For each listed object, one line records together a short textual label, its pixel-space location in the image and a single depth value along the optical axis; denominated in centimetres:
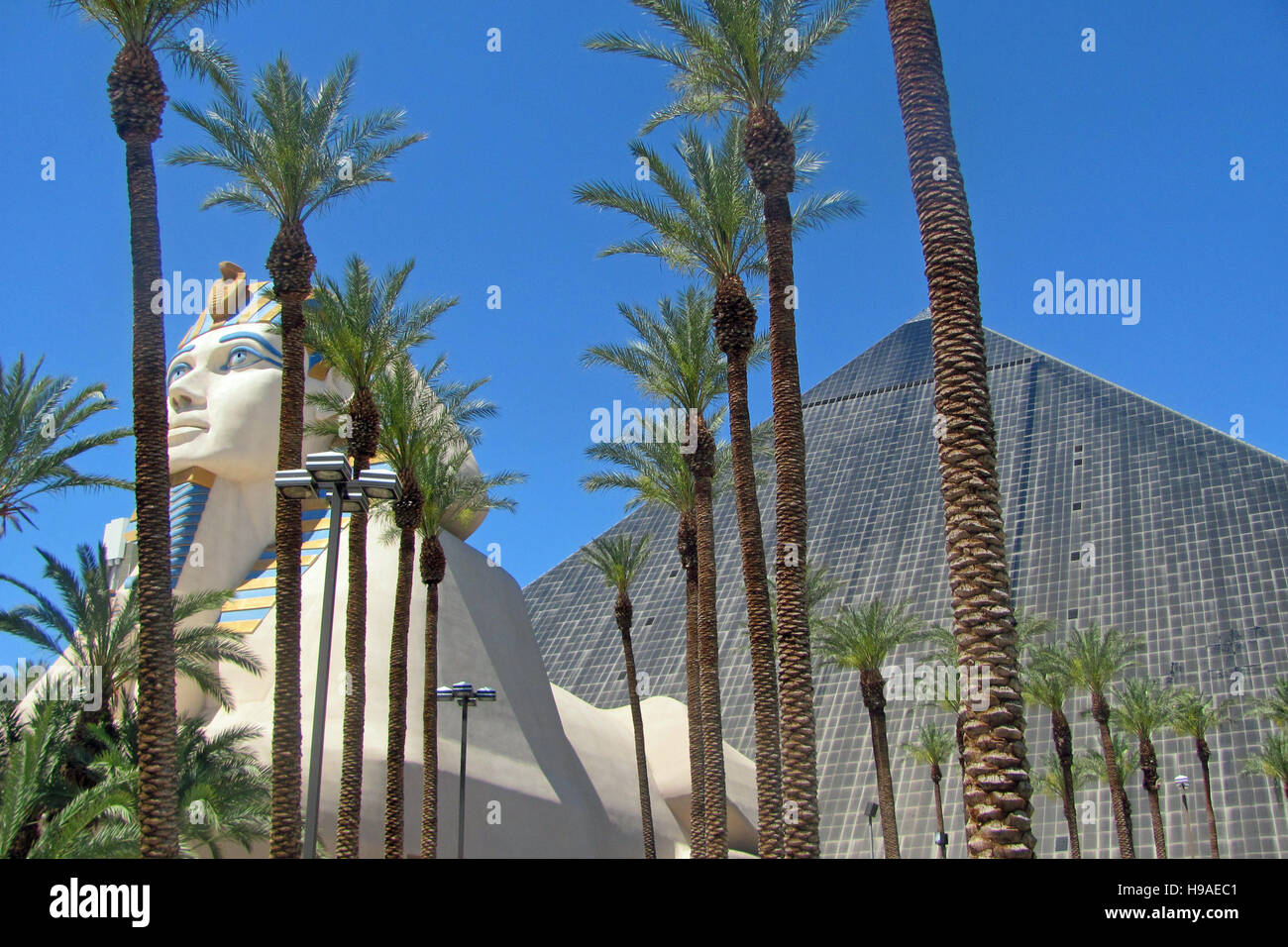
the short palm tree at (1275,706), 3281
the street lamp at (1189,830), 3506
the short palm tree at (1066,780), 3092
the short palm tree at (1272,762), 3378
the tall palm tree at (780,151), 1291
